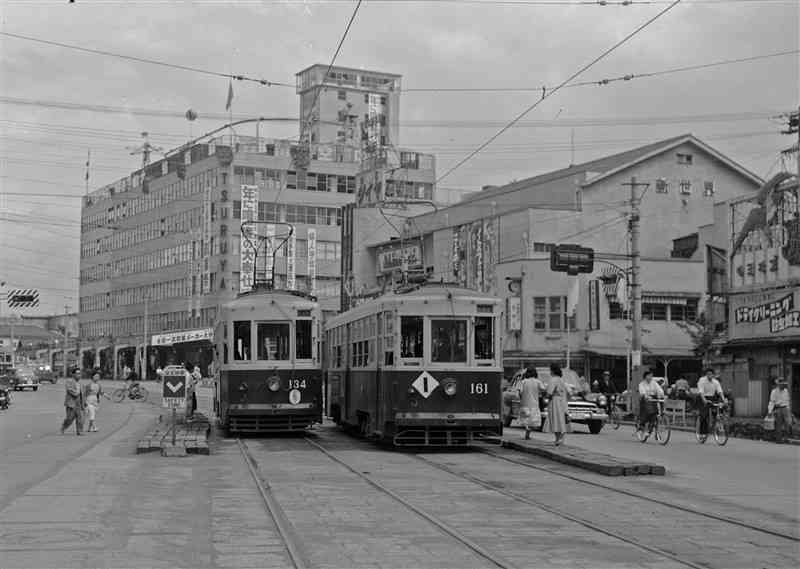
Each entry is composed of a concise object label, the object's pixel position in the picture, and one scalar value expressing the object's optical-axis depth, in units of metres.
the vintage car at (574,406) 30.31
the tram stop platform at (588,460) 16.92
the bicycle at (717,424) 25.50
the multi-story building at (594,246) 56.78
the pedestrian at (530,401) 22.61
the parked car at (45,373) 93.84
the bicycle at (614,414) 34.14
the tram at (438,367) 20.55
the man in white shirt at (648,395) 25.33
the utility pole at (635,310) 35.75
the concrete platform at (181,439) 19.56
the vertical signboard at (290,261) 82.94
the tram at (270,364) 23.47
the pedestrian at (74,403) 25.47
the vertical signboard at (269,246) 77.89
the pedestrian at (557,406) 21.22
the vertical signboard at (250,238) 79.19
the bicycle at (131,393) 56.16
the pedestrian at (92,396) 27.34
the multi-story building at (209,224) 91.50
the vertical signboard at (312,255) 86.44
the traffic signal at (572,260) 40.31
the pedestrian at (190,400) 31.33
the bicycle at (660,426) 25.44
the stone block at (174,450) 19.33
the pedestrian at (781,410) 25.92
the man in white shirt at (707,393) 25.28
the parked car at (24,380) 70.12
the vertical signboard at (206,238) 92.56
